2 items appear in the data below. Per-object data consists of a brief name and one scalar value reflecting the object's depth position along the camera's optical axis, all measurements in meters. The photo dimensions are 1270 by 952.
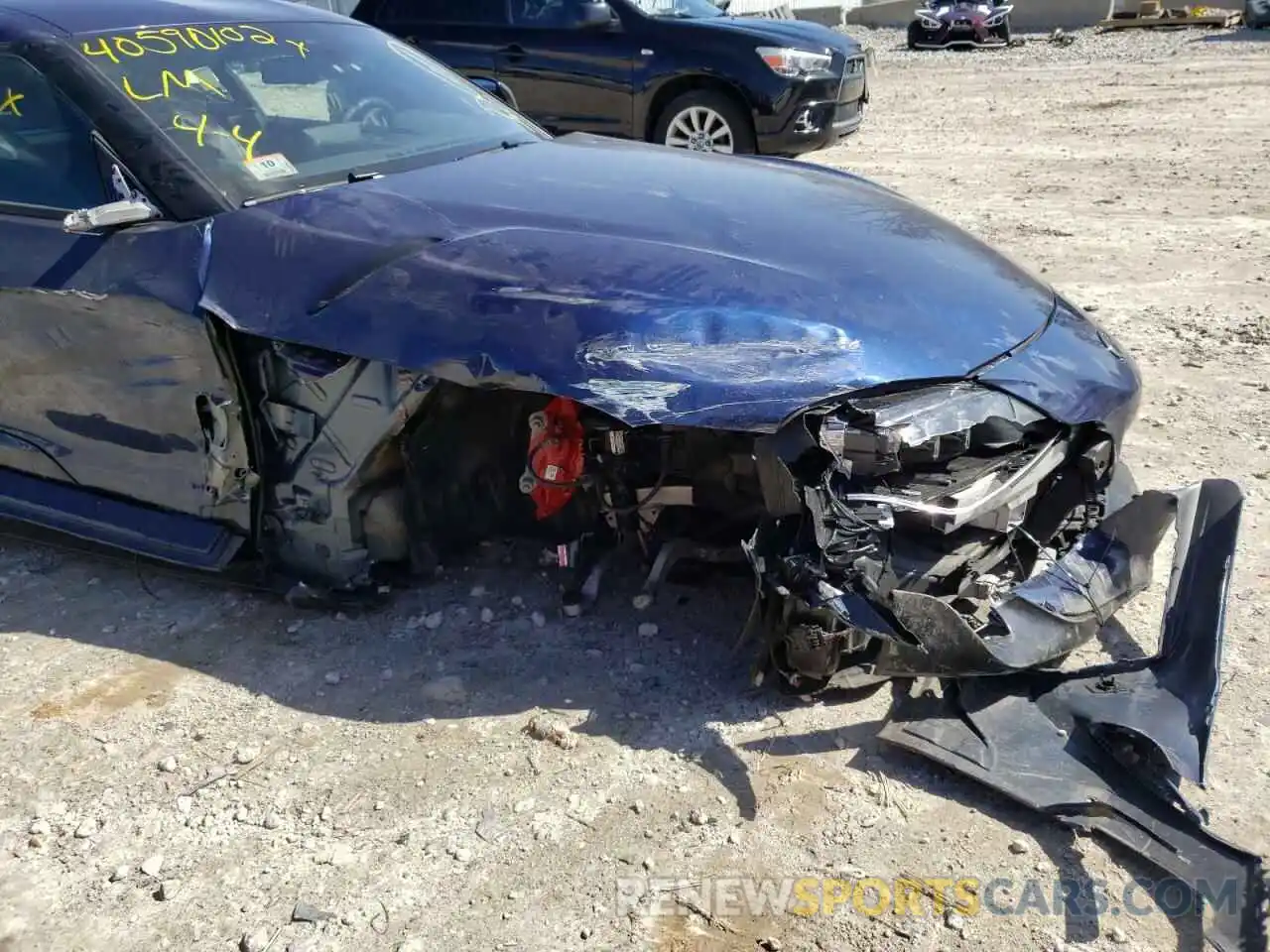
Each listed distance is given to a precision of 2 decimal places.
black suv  8.17
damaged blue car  2.42
